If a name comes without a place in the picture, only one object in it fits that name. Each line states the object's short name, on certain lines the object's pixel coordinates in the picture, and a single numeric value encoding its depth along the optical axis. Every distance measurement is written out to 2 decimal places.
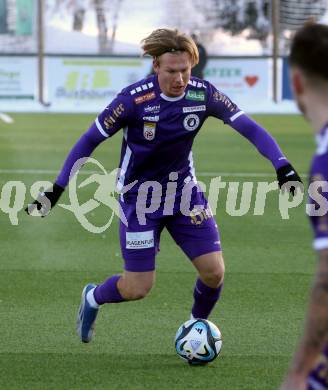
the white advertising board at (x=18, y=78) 58.47
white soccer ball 13.77
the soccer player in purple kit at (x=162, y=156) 13.73
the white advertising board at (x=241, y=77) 58.31
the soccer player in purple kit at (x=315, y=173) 7.18
